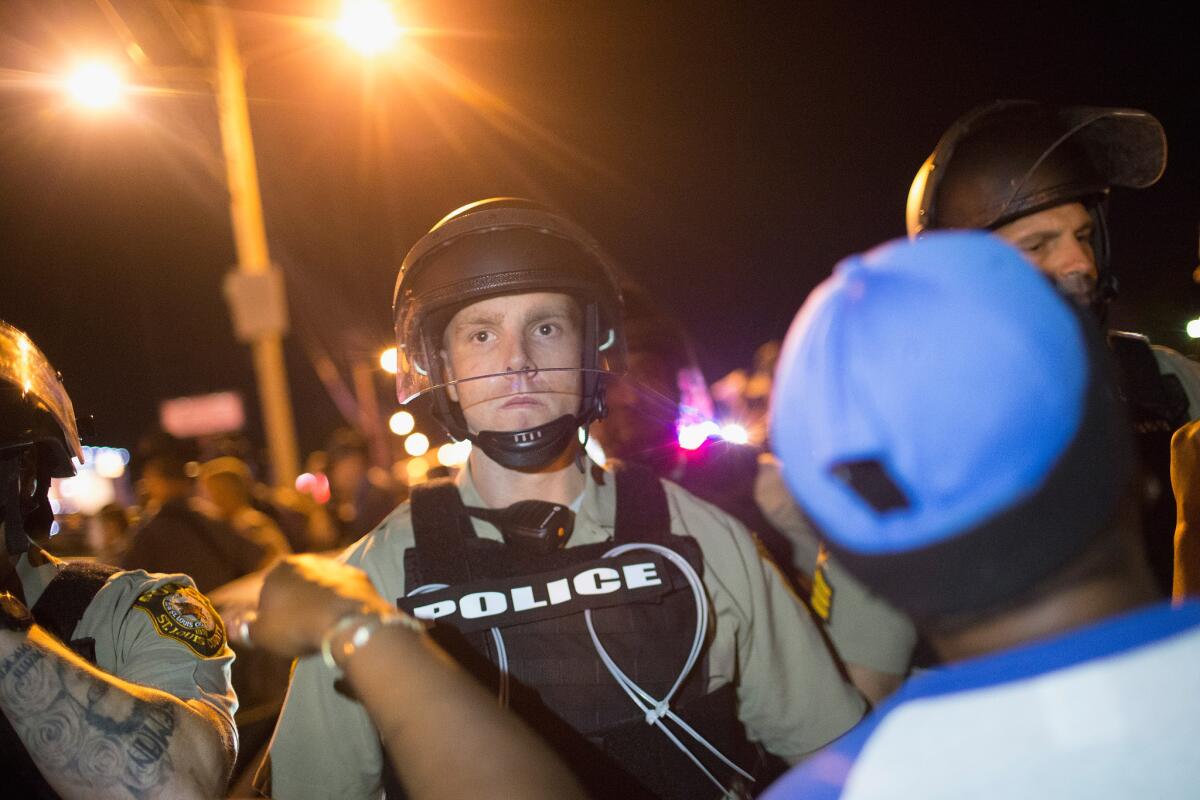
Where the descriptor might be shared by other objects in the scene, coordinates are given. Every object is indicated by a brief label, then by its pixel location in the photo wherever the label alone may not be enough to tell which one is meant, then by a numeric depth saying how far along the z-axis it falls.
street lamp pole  7.08
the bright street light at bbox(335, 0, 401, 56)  7.08
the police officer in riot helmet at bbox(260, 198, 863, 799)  2.03
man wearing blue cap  0.87
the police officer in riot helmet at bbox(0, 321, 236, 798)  1.71
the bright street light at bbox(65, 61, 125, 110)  6.53
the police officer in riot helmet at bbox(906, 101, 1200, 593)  2.60
